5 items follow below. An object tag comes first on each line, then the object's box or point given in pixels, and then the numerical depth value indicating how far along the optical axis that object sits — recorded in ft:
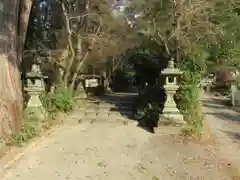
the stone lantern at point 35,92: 27.58
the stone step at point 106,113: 33.58
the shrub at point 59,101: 31.27
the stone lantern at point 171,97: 27.09
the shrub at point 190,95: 27.81
